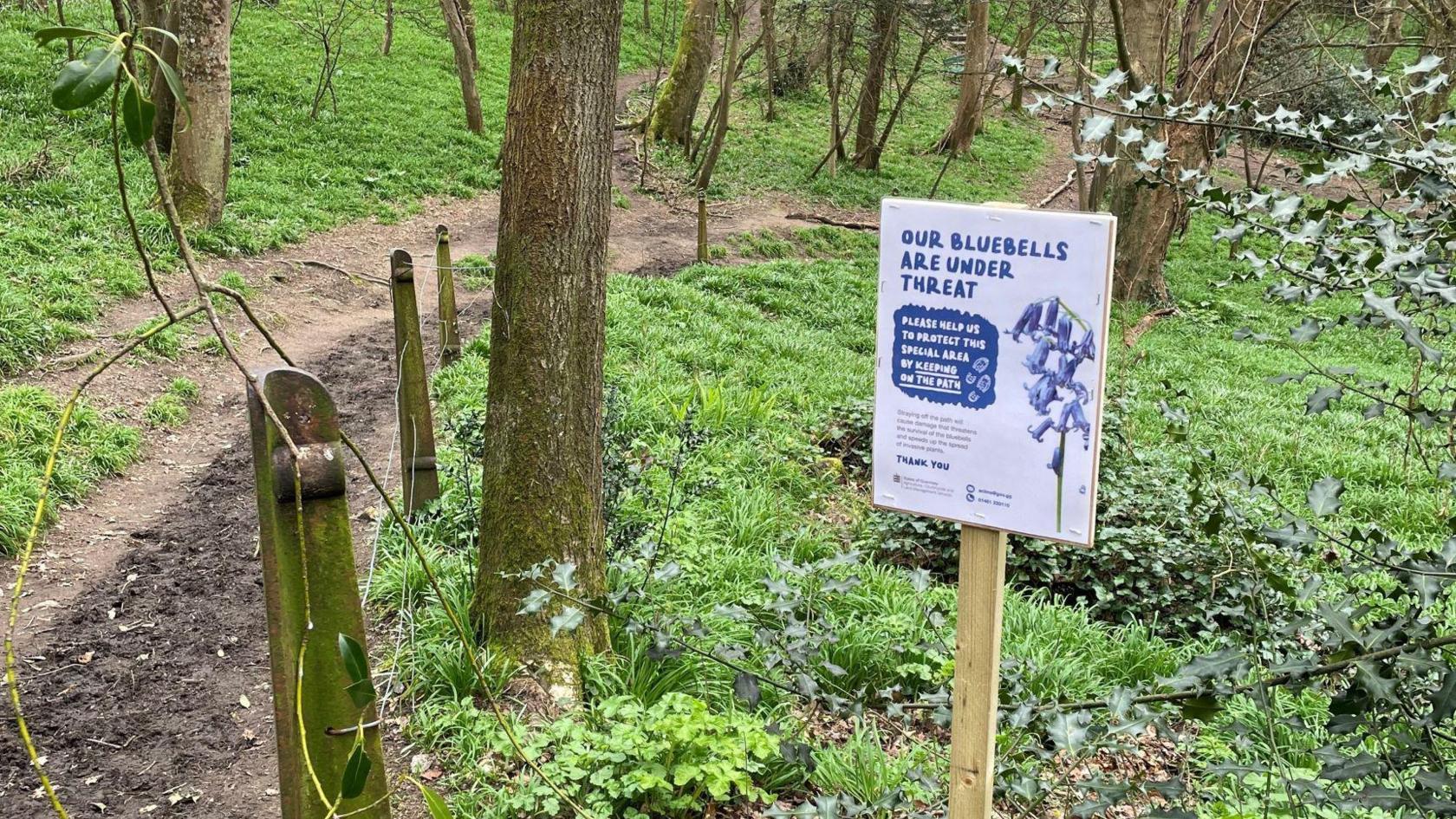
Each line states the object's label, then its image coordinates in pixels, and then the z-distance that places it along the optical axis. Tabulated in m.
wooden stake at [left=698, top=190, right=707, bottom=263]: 12.88
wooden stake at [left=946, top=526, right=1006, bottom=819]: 2.14
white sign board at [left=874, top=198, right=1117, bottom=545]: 1.96
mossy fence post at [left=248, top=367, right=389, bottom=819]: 1.64
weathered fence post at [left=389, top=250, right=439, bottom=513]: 4.96
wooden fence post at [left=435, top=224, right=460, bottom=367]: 6.36
